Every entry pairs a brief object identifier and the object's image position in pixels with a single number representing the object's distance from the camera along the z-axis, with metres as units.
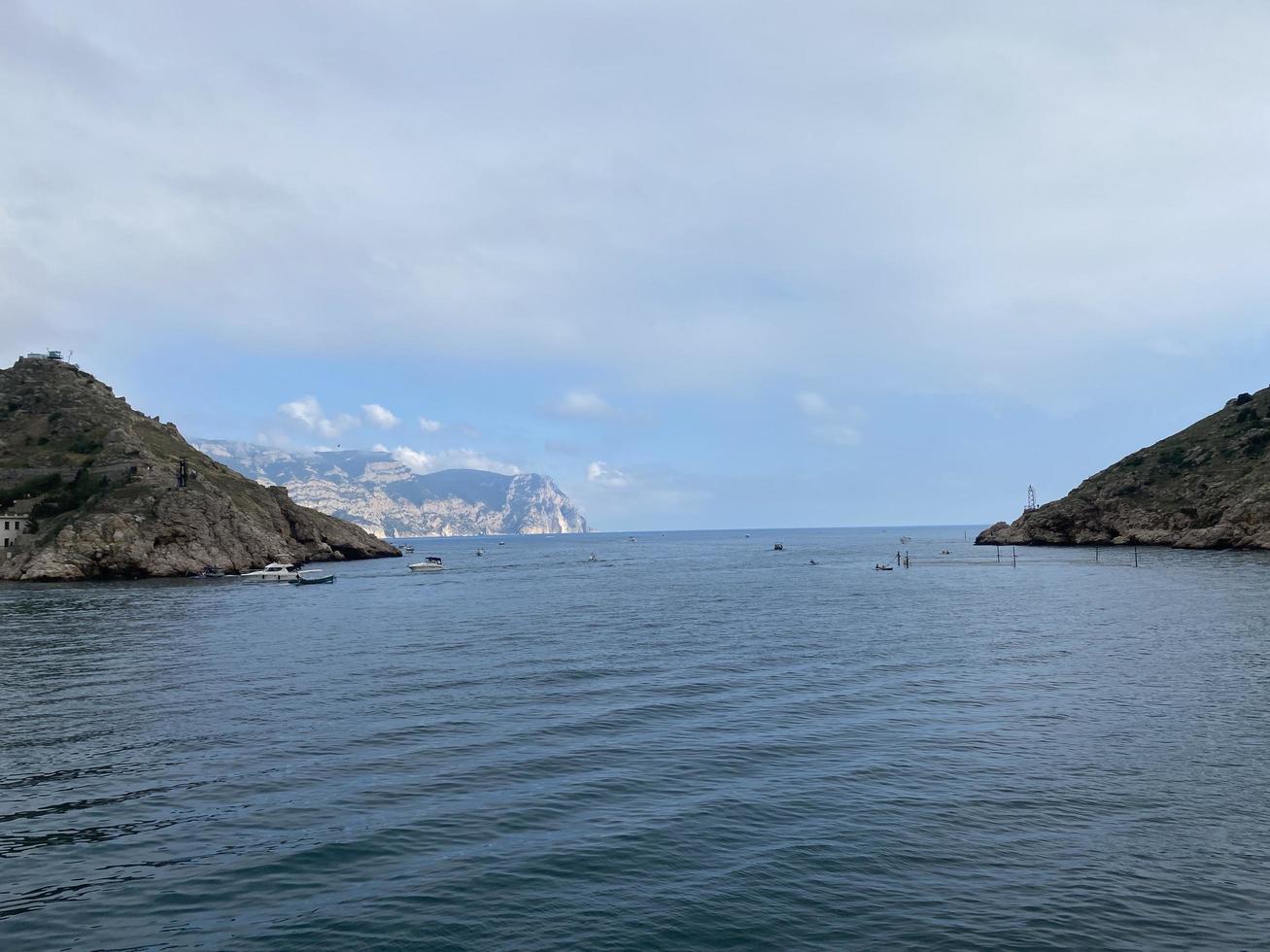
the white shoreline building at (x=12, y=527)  121.81
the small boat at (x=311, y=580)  119.49
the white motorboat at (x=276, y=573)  121.74
